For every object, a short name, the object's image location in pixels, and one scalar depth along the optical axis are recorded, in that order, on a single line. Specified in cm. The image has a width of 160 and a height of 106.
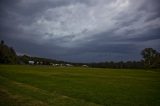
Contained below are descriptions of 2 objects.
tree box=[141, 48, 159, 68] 7271
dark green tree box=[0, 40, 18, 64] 6812
